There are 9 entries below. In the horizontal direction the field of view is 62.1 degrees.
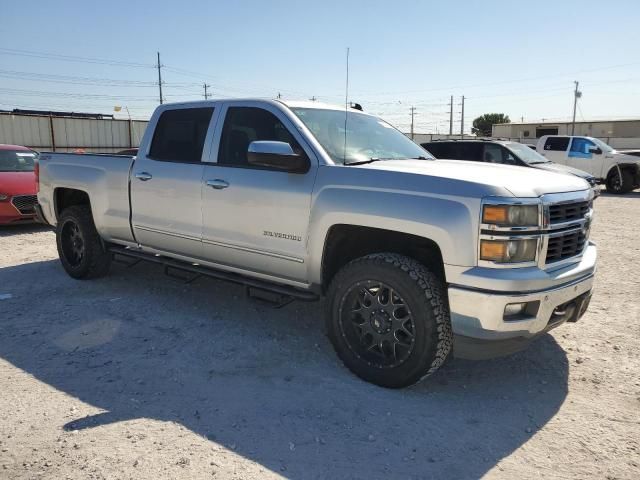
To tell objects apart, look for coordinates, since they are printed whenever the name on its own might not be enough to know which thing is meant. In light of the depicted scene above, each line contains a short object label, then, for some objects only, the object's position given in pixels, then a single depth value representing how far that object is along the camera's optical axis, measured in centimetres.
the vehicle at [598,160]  1781
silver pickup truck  315
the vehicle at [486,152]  1243
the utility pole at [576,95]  6506
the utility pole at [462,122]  6538
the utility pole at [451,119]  7039
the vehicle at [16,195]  912
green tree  8792
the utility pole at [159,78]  6177
